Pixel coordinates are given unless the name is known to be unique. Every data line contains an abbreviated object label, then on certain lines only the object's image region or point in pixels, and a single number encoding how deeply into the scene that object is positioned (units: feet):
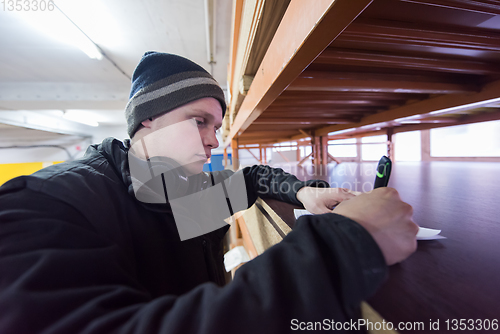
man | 0.70
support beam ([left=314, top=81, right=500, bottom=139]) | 2.20
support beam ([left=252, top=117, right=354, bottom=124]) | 4.10
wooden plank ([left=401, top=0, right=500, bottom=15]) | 1.09
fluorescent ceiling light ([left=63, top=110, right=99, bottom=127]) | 15.62
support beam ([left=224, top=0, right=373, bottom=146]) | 0.86
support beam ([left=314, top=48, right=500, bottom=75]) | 1.57
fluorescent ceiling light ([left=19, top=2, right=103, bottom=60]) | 5.49
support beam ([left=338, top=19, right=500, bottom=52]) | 1.29
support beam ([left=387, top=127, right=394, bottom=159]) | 6.15
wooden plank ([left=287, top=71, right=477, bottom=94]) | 1.91
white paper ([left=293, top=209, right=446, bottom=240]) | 1.24
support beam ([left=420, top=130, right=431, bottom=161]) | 9.91
